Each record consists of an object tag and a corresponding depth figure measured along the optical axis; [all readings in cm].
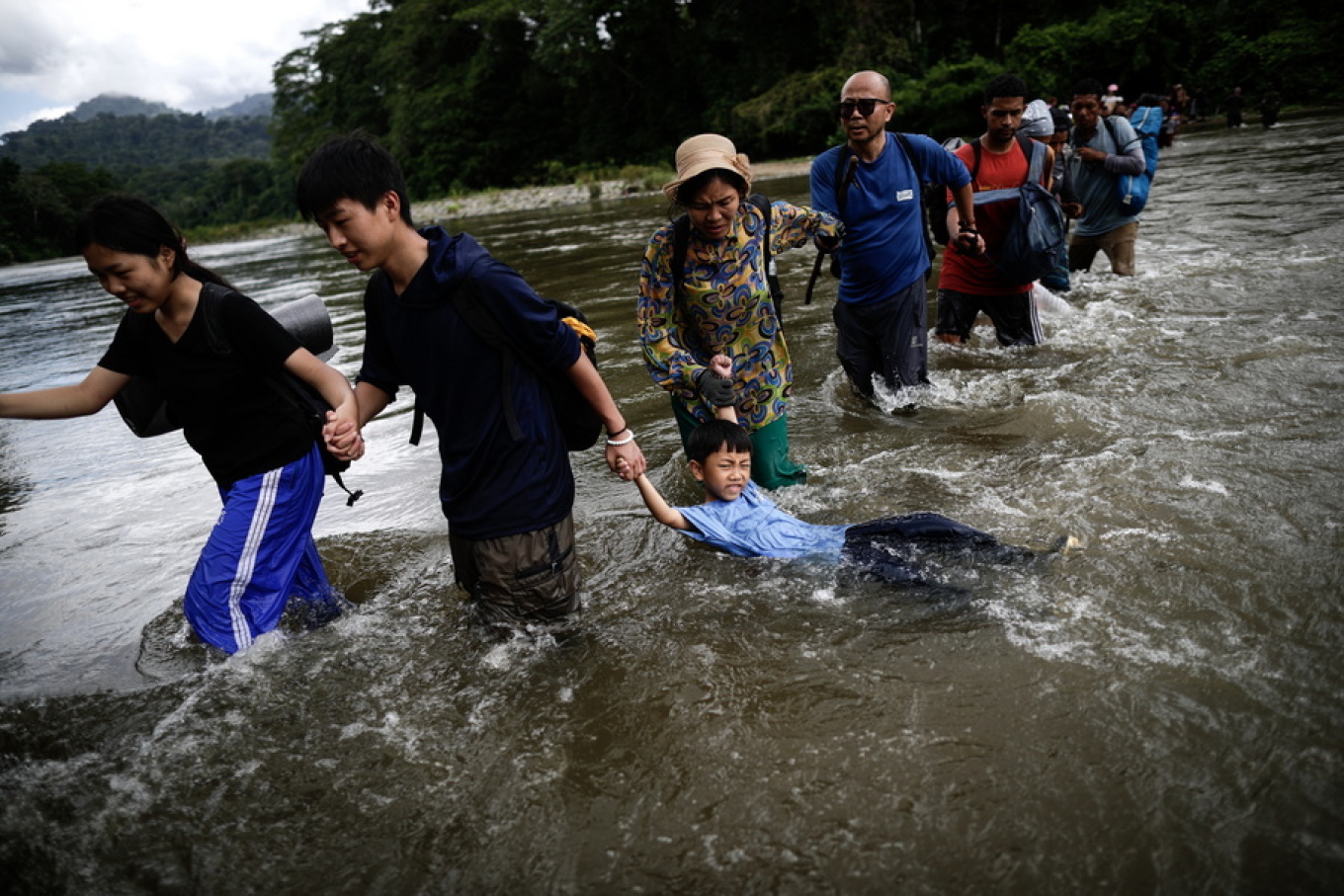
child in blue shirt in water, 316
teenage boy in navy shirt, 233
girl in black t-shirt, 273
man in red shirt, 536
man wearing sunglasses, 436
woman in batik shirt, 330
